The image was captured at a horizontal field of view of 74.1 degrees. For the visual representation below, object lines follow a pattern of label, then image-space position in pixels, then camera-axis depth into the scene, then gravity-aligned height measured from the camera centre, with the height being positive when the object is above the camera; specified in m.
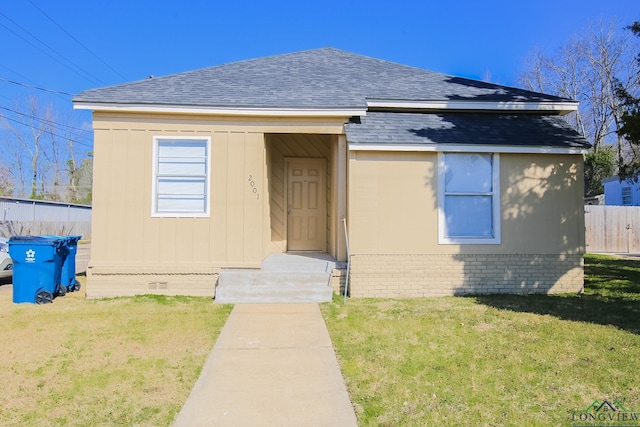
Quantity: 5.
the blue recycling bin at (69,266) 7.99 -0.88
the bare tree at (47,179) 35.72 +3.60
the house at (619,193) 21.50 +1.70
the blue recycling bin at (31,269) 7.12 -0.84
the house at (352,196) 7.79 +0.51
